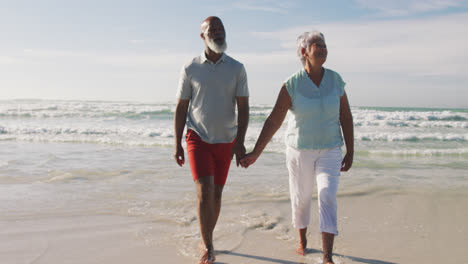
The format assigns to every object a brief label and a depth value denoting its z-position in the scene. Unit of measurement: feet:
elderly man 10.88
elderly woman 10.18
